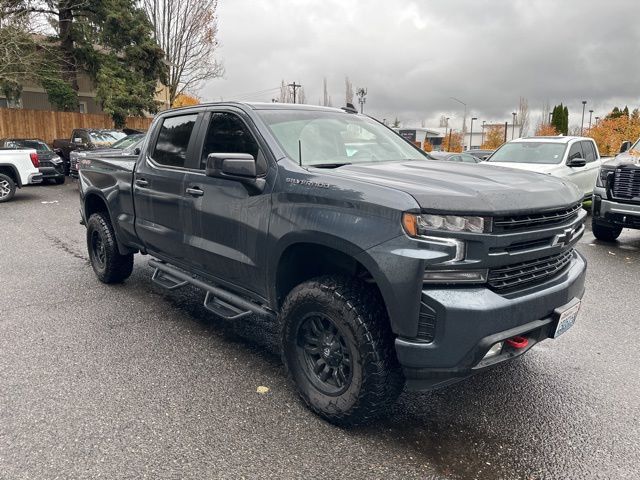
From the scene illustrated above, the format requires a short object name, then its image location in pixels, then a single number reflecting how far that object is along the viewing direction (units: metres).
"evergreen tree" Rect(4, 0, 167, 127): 22.94
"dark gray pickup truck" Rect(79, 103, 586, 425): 2.44
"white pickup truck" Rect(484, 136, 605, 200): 10.23
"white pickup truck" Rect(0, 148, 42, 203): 12.94
